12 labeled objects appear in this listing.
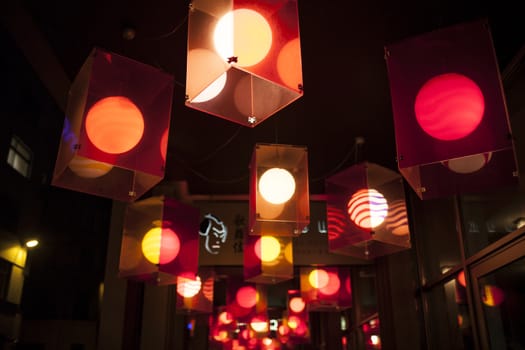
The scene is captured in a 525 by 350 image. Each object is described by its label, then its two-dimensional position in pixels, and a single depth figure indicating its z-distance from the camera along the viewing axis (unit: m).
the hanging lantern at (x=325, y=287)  6.57
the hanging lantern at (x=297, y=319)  8.87
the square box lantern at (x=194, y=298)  5.84
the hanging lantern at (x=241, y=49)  2.03
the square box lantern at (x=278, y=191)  3.39
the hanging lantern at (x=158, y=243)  3.66
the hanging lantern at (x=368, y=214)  3.56
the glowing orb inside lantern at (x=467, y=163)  2.48
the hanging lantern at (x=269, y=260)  4.51
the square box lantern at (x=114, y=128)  2.47
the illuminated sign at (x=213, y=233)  6.64
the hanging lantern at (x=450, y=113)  2.32
